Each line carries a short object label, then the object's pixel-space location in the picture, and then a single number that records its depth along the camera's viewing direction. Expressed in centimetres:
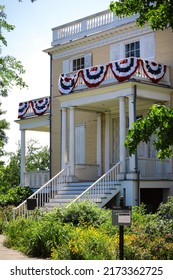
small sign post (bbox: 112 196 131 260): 1020
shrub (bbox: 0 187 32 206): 2517
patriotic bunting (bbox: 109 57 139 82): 2095
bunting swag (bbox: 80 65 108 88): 2230
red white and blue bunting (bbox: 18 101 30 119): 2870
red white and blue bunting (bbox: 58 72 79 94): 2354
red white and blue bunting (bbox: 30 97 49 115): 2809
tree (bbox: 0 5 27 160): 2125
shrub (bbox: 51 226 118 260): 1166
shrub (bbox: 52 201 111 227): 1594
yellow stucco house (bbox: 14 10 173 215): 2106
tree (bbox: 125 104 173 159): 1215
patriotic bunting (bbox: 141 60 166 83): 2148
